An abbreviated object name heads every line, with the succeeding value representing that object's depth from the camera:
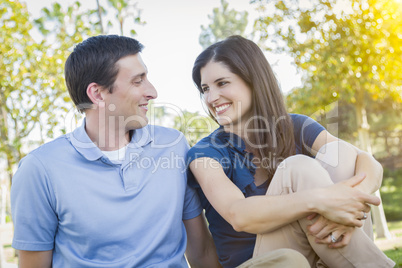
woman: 1.96
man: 2.13
